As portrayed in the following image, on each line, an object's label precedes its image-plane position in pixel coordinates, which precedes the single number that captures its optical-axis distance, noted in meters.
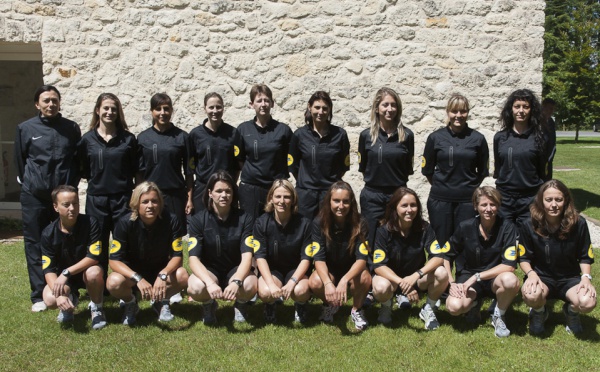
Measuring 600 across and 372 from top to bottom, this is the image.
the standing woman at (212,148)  4.46
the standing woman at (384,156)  4.22
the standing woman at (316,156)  4.32
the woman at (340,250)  3.82
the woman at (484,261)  3.69
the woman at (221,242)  3.86
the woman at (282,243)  3.87
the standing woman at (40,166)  4.12
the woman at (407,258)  3.77
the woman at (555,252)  3.64
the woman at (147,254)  3.78
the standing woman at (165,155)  4.34
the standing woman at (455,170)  4.18
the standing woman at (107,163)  4.17
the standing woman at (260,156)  4.43
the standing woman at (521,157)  4.09
